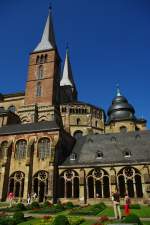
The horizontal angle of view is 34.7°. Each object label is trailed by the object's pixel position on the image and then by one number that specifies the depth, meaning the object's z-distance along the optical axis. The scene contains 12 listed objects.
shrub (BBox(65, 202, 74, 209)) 27.41
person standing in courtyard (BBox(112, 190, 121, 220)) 17.11
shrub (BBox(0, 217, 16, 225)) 15.88
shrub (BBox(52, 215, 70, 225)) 14.23
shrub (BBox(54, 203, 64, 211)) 24.90
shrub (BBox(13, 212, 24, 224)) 17.12
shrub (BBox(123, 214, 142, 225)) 12.35
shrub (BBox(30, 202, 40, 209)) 26.91
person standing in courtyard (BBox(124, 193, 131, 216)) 17.99
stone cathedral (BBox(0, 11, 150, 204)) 34.50
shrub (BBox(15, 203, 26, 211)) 24.83
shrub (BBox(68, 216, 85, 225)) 15.94
